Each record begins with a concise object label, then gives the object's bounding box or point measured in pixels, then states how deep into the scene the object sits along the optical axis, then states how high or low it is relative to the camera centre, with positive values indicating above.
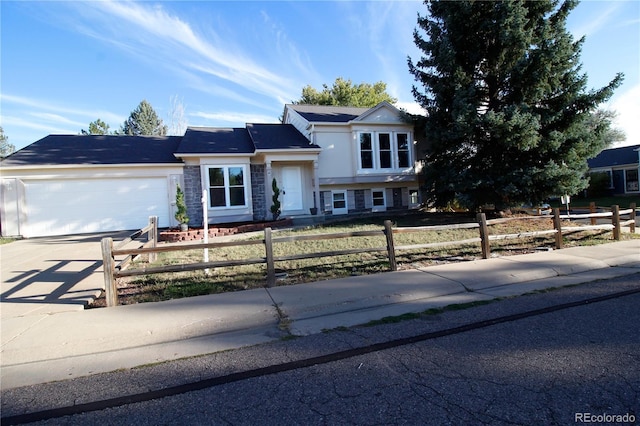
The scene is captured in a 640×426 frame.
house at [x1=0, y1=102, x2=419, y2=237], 14.21 +2.01
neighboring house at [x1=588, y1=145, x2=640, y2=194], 29.08 +2.50
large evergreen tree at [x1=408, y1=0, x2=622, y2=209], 11.70 +3.62
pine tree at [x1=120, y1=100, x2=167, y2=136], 53.69 +15.67
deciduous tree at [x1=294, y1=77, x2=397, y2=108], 35.25 +12.24
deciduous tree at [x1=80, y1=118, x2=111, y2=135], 48.72 +14.03
